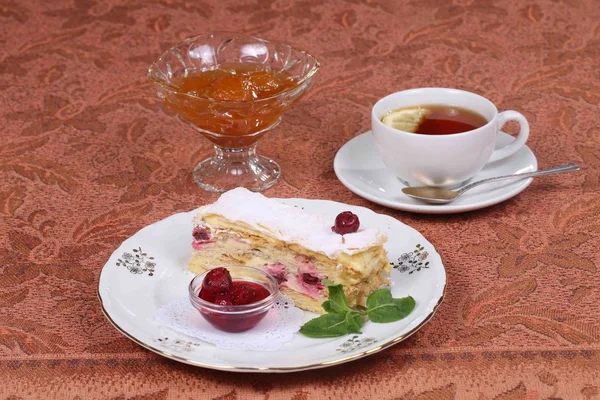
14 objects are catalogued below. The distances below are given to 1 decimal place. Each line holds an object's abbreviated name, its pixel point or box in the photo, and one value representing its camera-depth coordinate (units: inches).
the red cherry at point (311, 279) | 46.5
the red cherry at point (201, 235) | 48.2
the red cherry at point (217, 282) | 45.3
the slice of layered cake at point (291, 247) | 46.1
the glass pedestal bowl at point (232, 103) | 51.9
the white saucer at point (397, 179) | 50.7
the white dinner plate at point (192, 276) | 43.6
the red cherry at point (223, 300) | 45.1
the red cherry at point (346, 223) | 46.8
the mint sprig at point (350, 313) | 44.7
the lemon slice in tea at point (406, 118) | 52.6
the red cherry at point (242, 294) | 45.2
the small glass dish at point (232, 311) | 44.8
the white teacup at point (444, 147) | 50.9
